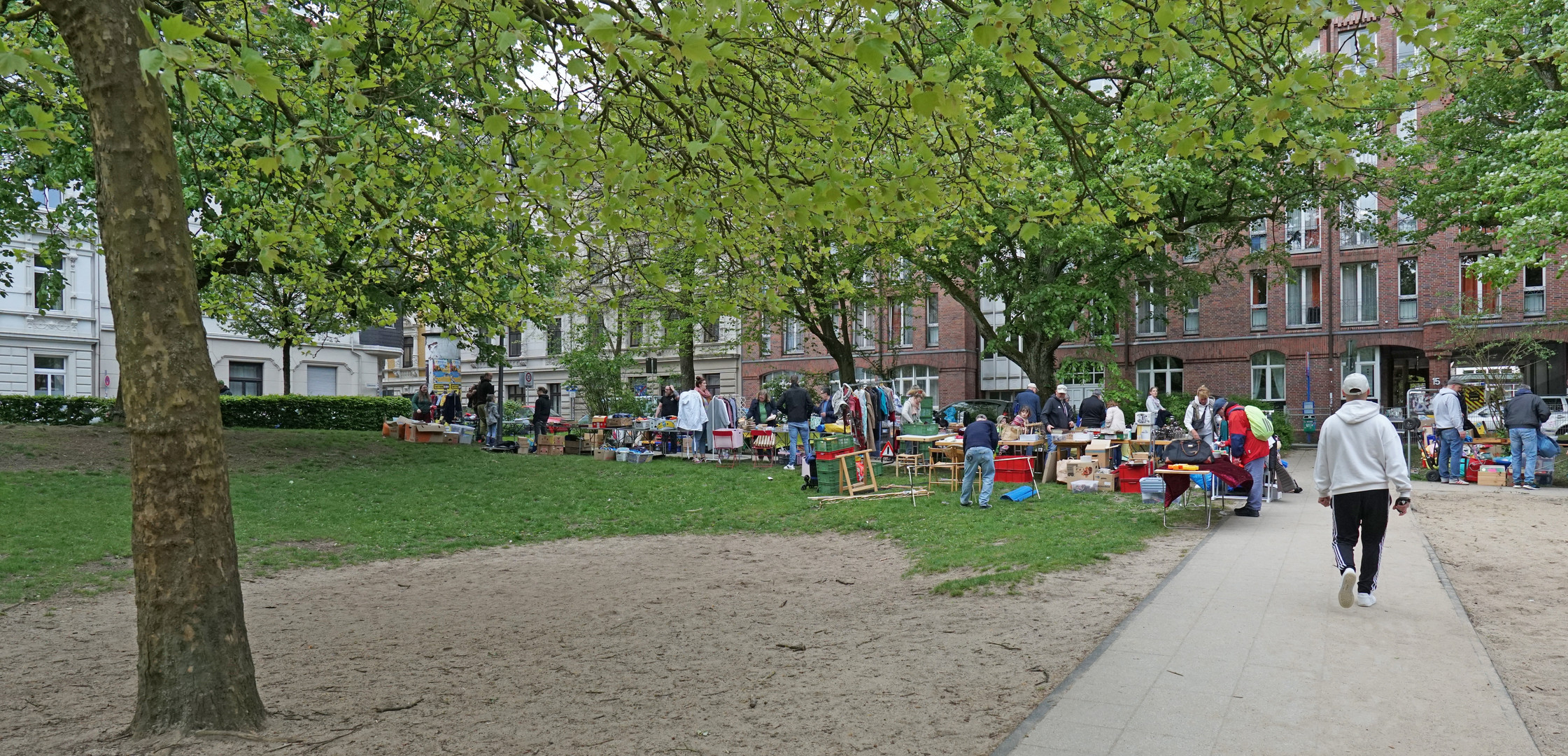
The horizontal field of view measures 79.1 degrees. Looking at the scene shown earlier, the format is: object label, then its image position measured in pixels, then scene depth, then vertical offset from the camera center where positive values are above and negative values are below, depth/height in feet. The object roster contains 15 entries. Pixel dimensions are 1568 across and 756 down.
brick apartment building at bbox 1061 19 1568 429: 108.99 +7.91
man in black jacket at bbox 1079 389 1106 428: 65.46 -1.92
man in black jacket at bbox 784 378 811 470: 62.49 -1.67
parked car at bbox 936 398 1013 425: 79.36 -2.29
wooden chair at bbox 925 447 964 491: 54.24 -5.10
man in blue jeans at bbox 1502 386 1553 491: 51.88 -2.39
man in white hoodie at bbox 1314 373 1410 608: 22.81 -2.41
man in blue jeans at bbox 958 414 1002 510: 44.98 -3.11
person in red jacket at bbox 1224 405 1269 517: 40.06 -2.99
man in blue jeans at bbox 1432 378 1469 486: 56.18 -2.93
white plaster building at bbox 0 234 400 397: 115.75 +6.97
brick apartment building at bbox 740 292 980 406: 141.90 +5.51
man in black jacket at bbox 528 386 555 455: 78.28 -2.21
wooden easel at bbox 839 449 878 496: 50.62 -4.91
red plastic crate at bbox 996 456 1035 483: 51.29 -4.60
